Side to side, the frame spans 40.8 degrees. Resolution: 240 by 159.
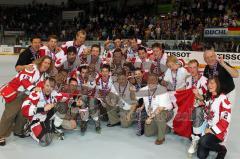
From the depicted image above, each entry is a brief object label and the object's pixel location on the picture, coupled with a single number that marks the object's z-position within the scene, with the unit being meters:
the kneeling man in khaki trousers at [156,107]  3.97
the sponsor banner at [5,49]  14.31
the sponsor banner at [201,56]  10.62
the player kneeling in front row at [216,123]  3.37
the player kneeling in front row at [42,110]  3.72
